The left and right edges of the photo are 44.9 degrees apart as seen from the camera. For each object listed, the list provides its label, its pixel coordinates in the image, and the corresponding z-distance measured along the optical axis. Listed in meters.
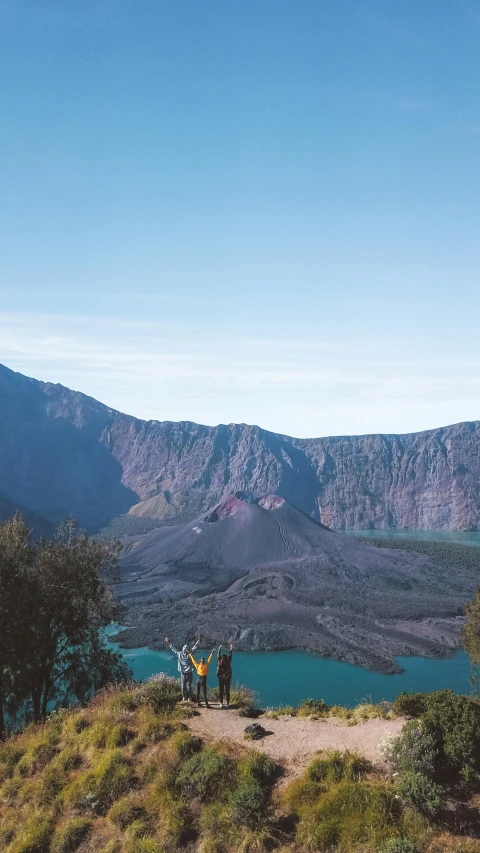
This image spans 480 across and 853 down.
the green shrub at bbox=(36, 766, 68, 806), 13.90
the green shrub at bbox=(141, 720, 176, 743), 14.91
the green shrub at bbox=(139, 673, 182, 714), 16.59
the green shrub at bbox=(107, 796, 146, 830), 12.66
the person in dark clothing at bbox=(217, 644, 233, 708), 17.36
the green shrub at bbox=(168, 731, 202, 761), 13.99
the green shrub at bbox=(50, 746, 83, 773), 14.72
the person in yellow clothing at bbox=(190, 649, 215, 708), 16.95
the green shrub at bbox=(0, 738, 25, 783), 15.36
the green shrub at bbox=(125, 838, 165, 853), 11.79
